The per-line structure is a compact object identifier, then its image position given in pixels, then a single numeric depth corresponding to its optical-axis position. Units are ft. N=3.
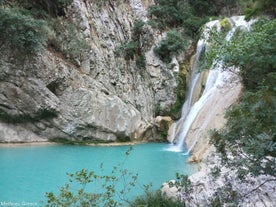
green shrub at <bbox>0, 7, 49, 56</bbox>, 28.32
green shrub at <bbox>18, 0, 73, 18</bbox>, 33.05
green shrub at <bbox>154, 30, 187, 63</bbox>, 37.89
